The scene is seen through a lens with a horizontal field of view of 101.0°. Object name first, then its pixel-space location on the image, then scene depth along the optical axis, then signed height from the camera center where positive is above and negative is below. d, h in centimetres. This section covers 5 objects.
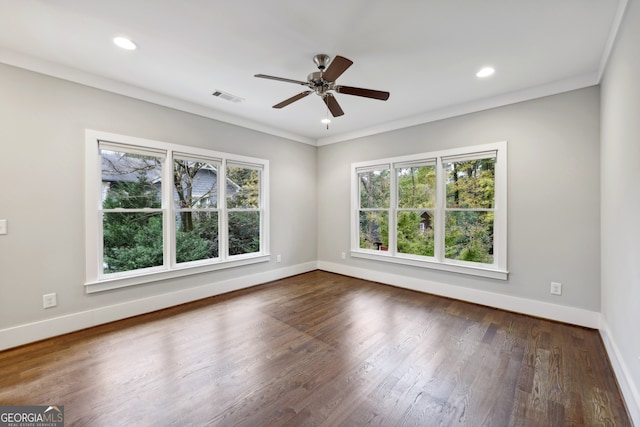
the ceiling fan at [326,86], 230 +119
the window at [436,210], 357 +2
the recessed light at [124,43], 230 +151
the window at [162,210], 303 +3
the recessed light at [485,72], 279 +150
